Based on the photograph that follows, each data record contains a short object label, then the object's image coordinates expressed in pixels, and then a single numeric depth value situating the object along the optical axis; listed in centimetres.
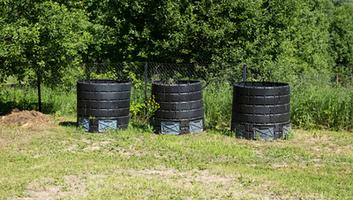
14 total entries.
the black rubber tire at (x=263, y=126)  1062
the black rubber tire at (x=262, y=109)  1060
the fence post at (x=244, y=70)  1232
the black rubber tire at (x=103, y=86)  1120
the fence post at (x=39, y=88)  1334
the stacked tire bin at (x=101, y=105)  1119
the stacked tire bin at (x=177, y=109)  1105
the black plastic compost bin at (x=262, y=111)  1060
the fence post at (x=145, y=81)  1289
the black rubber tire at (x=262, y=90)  1059
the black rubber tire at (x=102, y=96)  1120
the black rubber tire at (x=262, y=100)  1059
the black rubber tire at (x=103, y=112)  1118
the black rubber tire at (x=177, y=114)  1105
